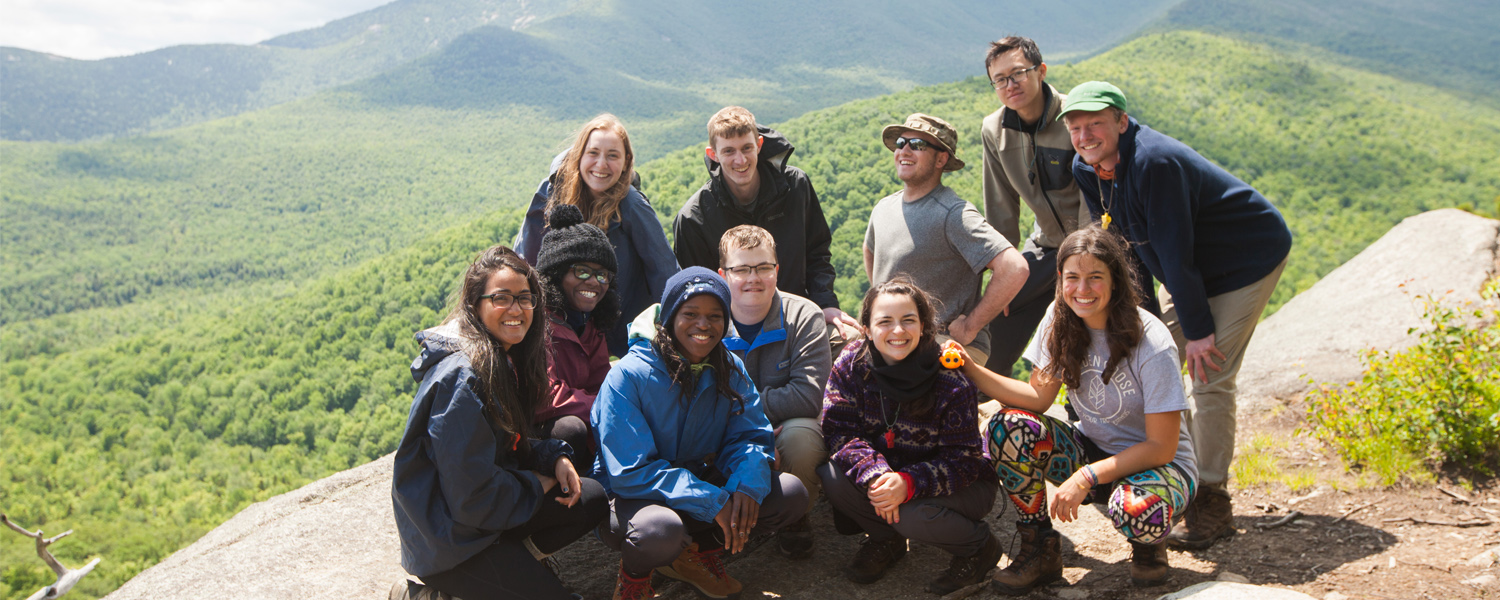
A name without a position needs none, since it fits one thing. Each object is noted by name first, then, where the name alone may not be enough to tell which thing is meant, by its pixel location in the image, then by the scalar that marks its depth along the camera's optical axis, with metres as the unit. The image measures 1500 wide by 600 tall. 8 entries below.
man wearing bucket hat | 4.25
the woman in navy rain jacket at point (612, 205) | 4.52
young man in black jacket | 4.59
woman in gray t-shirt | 3.19
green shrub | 4.44
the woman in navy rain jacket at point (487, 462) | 3.07
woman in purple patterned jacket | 3.37
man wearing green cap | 3.66
